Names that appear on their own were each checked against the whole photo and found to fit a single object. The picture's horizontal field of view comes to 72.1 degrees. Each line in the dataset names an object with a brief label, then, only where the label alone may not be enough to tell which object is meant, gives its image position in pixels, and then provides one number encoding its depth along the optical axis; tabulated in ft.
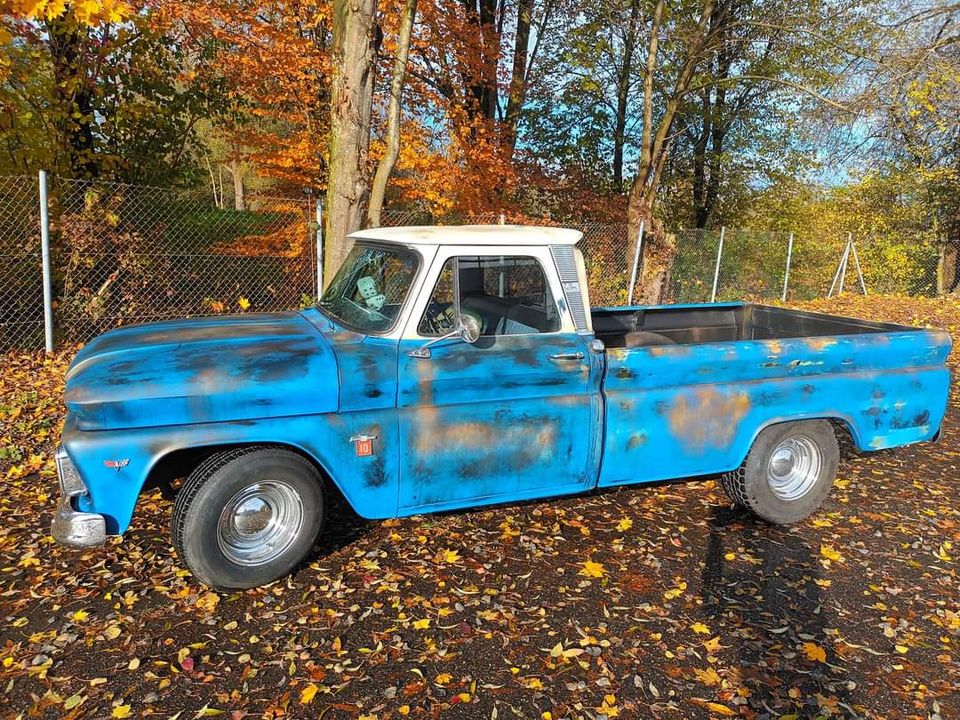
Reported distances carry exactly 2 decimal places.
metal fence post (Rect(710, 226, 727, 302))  45.03
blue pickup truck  10.61
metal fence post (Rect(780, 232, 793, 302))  50.56
